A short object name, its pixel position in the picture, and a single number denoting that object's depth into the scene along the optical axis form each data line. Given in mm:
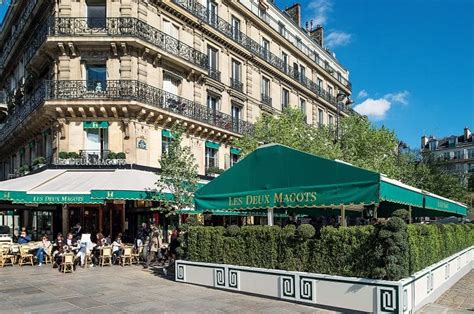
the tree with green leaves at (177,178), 19125
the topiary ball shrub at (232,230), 11078
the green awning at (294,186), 9156
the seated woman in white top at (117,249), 17703
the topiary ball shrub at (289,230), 9981
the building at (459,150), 90625
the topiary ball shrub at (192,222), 12500
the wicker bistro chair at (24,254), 17453
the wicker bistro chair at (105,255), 17188
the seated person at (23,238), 19312
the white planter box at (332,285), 8156
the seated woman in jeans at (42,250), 17708
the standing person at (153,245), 16766
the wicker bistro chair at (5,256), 17297
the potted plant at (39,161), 22775
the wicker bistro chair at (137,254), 17947
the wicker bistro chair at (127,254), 17188
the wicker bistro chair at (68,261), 15305
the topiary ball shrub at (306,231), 9586
